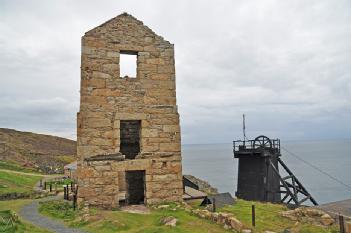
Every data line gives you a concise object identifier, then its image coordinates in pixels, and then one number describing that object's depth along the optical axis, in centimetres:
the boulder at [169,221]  1018
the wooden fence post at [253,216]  1122
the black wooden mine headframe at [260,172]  2475
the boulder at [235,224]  999
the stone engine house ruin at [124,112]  1288
